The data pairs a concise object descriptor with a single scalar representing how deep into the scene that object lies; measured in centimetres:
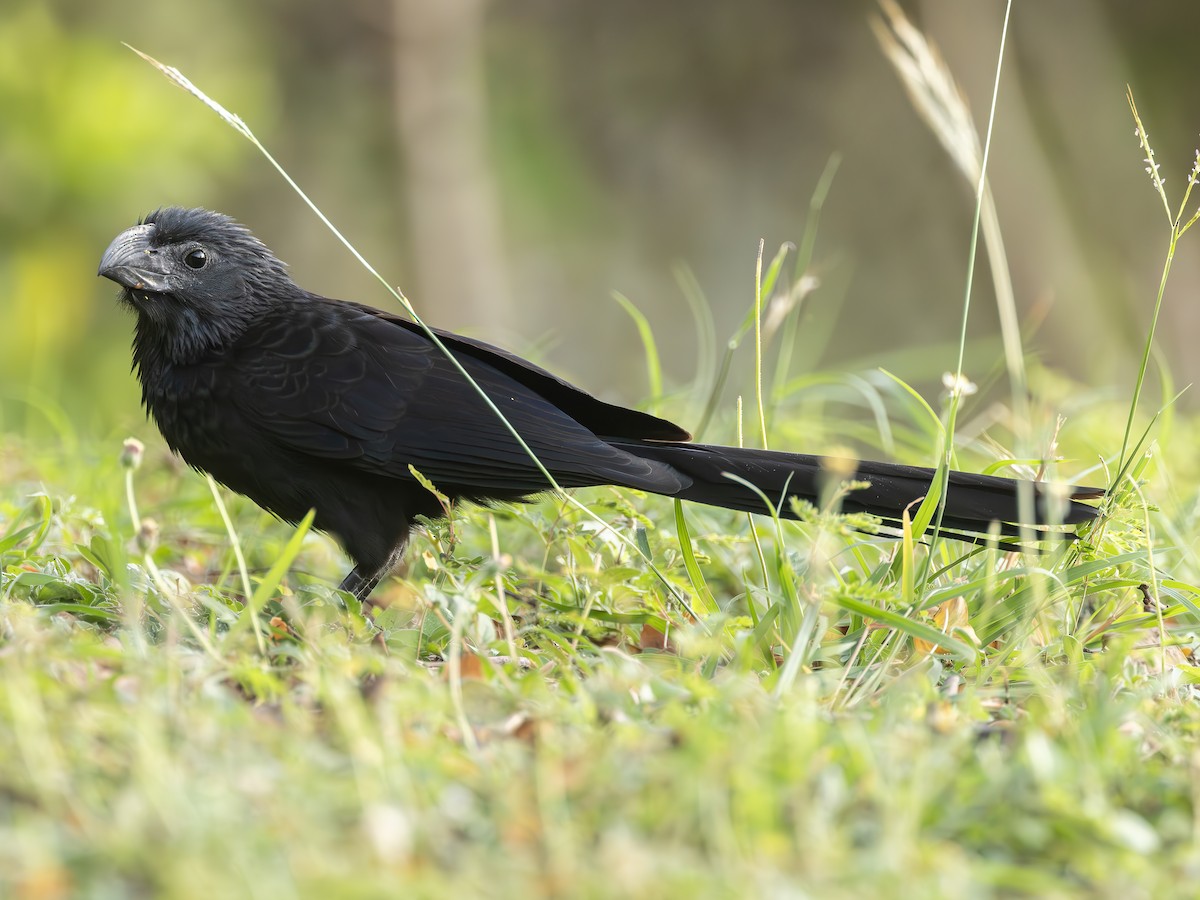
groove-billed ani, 530
